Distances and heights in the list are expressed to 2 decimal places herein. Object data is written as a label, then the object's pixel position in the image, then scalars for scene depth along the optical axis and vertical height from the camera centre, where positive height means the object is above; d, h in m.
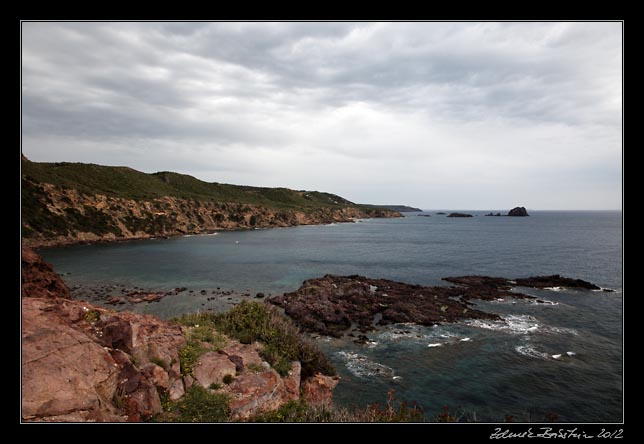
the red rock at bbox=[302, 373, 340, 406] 15.80 -8.96
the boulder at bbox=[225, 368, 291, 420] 11.77 -6.95
